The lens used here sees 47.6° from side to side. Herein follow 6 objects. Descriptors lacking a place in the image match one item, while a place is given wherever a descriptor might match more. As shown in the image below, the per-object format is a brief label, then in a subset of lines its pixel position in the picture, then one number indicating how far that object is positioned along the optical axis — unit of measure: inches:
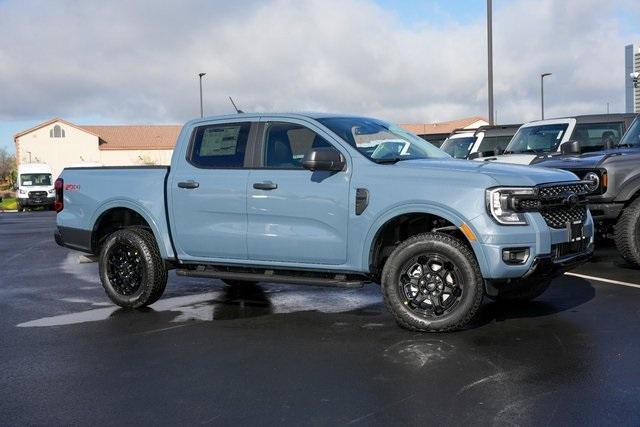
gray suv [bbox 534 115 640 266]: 337.1
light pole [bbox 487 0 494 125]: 738.2
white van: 1480.1
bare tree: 3633.4
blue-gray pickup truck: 225.6
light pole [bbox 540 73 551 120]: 1831.2
